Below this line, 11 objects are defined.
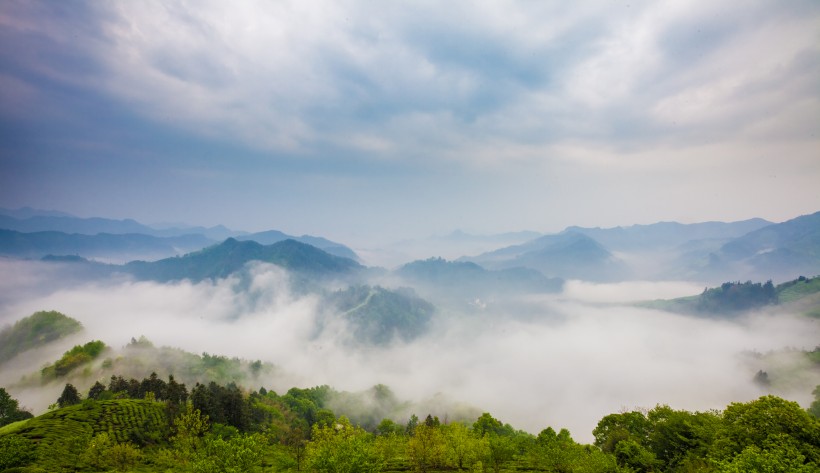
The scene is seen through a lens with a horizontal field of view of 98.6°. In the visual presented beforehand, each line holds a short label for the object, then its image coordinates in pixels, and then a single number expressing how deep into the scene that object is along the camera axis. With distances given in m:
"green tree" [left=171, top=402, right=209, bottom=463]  72.80
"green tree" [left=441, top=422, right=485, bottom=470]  80.50
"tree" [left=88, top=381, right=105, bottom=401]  153.75
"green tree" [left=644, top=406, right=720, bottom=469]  69.50
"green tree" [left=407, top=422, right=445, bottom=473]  84.69
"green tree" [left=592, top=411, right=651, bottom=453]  94.62
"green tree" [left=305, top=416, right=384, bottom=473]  52.88
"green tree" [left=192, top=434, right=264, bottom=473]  47.56
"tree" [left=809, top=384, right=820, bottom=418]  160.16
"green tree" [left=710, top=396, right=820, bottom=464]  46.66
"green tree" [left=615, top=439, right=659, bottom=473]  70.62
